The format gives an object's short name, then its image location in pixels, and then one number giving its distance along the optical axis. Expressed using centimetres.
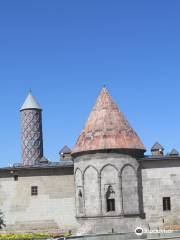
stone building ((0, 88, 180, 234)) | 3247
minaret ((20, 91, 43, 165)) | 5428
